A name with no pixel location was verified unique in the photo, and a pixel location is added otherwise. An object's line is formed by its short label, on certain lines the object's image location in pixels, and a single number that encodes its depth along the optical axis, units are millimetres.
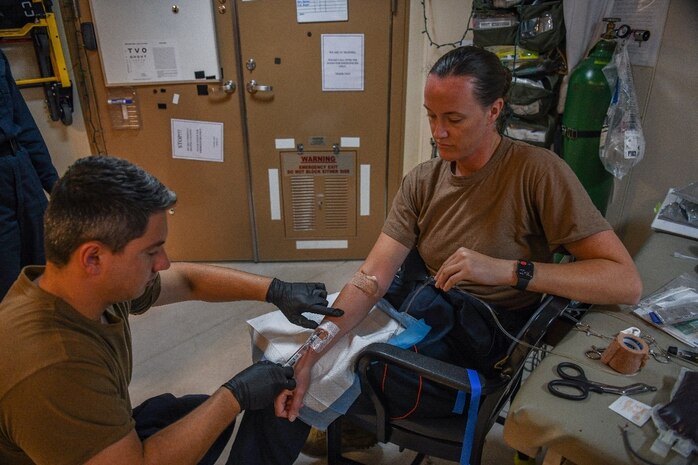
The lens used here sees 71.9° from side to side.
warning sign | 2977
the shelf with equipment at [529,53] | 2238
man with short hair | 817
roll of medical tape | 934
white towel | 1210
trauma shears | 887
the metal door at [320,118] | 2680
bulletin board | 2631
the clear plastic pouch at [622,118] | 2096
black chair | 1074
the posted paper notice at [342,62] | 2709
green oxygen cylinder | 2113
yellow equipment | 2396
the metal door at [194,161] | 2752
